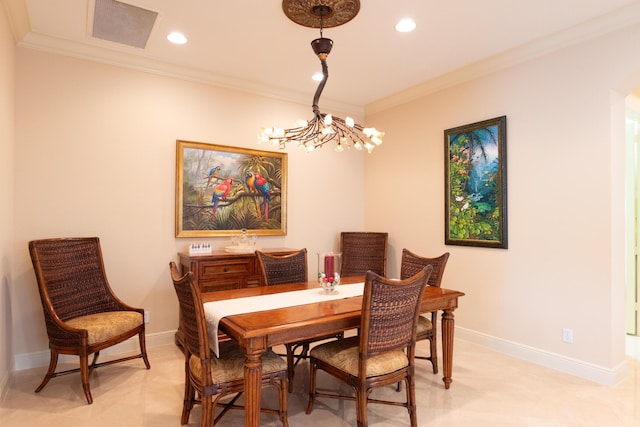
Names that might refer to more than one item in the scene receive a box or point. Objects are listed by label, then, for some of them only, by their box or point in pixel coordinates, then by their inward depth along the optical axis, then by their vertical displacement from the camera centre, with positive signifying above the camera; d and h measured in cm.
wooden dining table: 192 -60
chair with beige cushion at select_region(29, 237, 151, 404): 270 -75
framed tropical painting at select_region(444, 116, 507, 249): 361 +32
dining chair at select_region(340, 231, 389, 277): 460 -48
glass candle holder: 270 -43
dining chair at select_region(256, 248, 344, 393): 314 -47
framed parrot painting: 390 +27
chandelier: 259 +123
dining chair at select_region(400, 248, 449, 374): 300 -54
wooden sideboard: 349 -53
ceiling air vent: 281 +156
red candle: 272 -38
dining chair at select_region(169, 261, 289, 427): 199 -88
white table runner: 213 -57
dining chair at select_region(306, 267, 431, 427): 206 -77
